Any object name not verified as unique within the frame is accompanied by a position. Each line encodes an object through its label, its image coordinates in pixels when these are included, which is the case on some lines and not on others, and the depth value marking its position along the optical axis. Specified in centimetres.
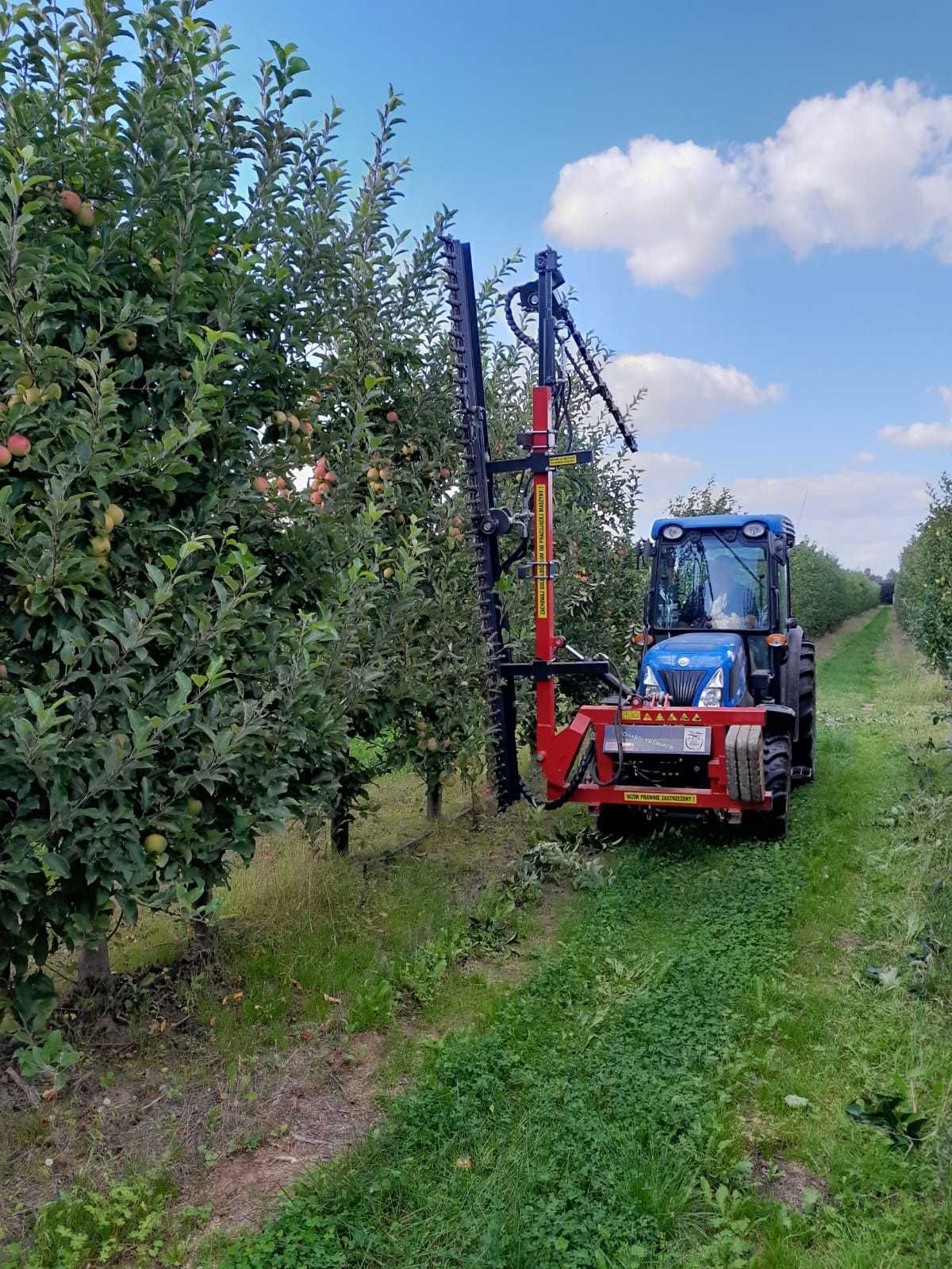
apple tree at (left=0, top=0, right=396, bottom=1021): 293
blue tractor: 671
